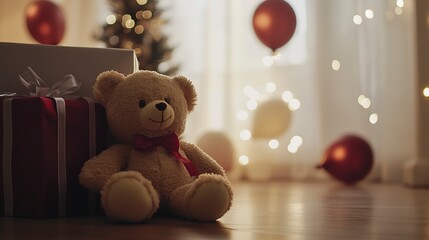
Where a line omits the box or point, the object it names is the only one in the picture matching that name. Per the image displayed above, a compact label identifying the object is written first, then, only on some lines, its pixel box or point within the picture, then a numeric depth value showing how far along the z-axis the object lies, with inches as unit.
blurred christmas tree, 93.0
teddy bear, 38.5
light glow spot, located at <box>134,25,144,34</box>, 93.6
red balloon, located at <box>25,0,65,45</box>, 95.0
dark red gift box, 41.3
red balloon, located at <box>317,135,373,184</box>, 79.0
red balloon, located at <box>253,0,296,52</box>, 84.7
